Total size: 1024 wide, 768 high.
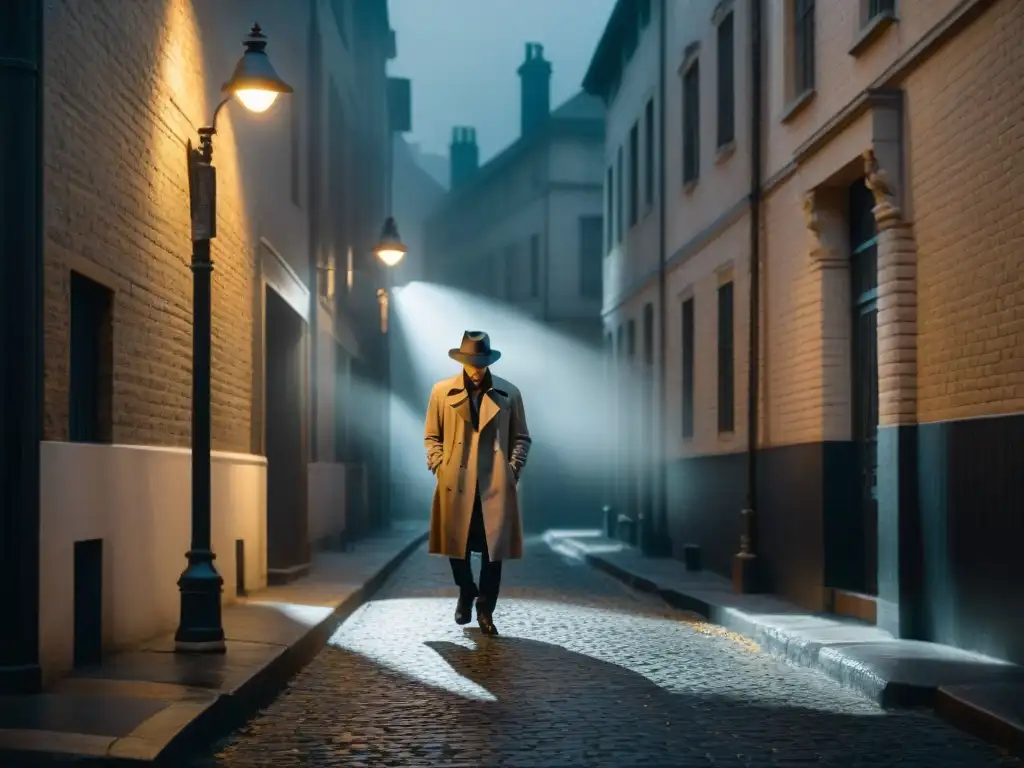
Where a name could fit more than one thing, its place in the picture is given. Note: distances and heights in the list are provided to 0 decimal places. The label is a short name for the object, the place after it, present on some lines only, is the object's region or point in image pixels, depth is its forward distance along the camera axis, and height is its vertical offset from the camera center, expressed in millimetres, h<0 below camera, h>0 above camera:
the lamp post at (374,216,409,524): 21766 +2884
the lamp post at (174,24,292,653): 9695 +604
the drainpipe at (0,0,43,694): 7684 +582
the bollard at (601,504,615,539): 28750 -743
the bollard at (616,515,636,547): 25531 -800
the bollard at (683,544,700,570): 18703 -877
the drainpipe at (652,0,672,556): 21922 +2183
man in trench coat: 11461 +68
